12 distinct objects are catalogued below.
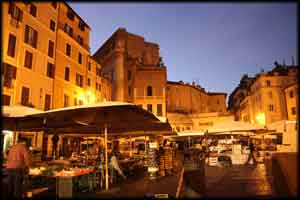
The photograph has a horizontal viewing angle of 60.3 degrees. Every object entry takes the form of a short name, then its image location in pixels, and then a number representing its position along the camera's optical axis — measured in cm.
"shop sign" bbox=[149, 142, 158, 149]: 1231
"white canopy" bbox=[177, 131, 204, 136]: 1820
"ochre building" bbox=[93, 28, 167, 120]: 3856
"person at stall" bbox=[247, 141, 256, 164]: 1725
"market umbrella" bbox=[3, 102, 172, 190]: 739
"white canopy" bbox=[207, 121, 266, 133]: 1450
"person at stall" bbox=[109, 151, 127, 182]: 1094
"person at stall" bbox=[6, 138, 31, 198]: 672
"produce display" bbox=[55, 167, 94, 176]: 781
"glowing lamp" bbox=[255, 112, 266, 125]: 4106
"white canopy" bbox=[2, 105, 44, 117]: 800
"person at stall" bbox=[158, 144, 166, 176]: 1301
